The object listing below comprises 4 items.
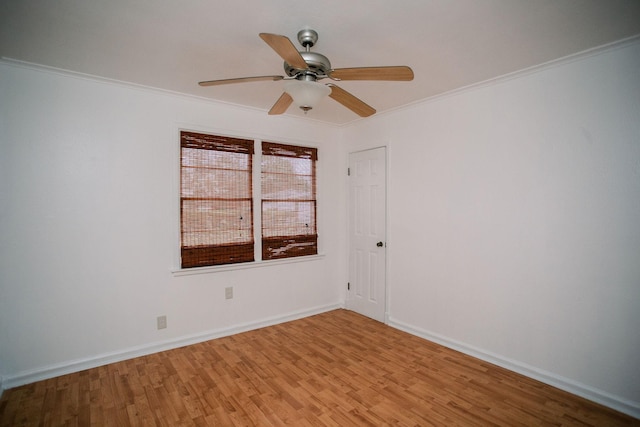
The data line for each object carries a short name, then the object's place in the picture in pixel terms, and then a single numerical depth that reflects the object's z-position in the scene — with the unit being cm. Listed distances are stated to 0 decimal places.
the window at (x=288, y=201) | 392
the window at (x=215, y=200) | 334
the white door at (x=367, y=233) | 403
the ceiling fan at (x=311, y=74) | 182
